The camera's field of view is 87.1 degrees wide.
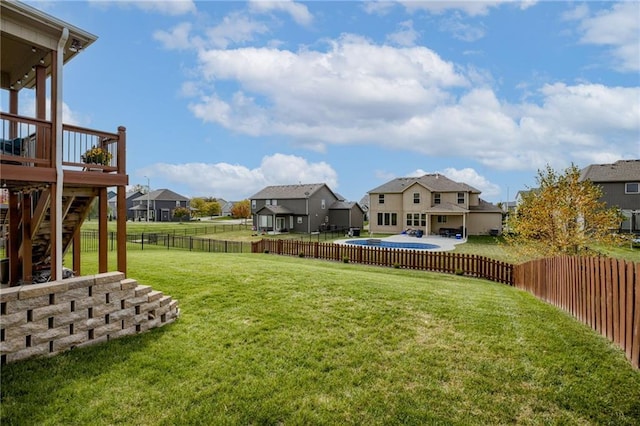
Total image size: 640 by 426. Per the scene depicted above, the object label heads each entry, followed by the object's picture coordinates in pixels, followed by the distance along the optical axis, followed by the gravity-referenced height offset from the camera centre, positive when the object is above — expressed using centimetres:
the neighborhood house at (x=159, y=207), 6638 +127
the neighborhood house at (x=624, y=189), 2948 +210
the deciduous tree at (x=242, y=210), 6975 +68
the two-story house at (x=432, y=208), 3548 +51
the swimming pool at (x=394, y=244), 2748 -269
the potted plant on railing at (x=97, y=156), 660 +113
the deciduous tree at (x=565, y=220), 1302 -28
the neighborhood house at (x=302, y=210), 4231 +42
